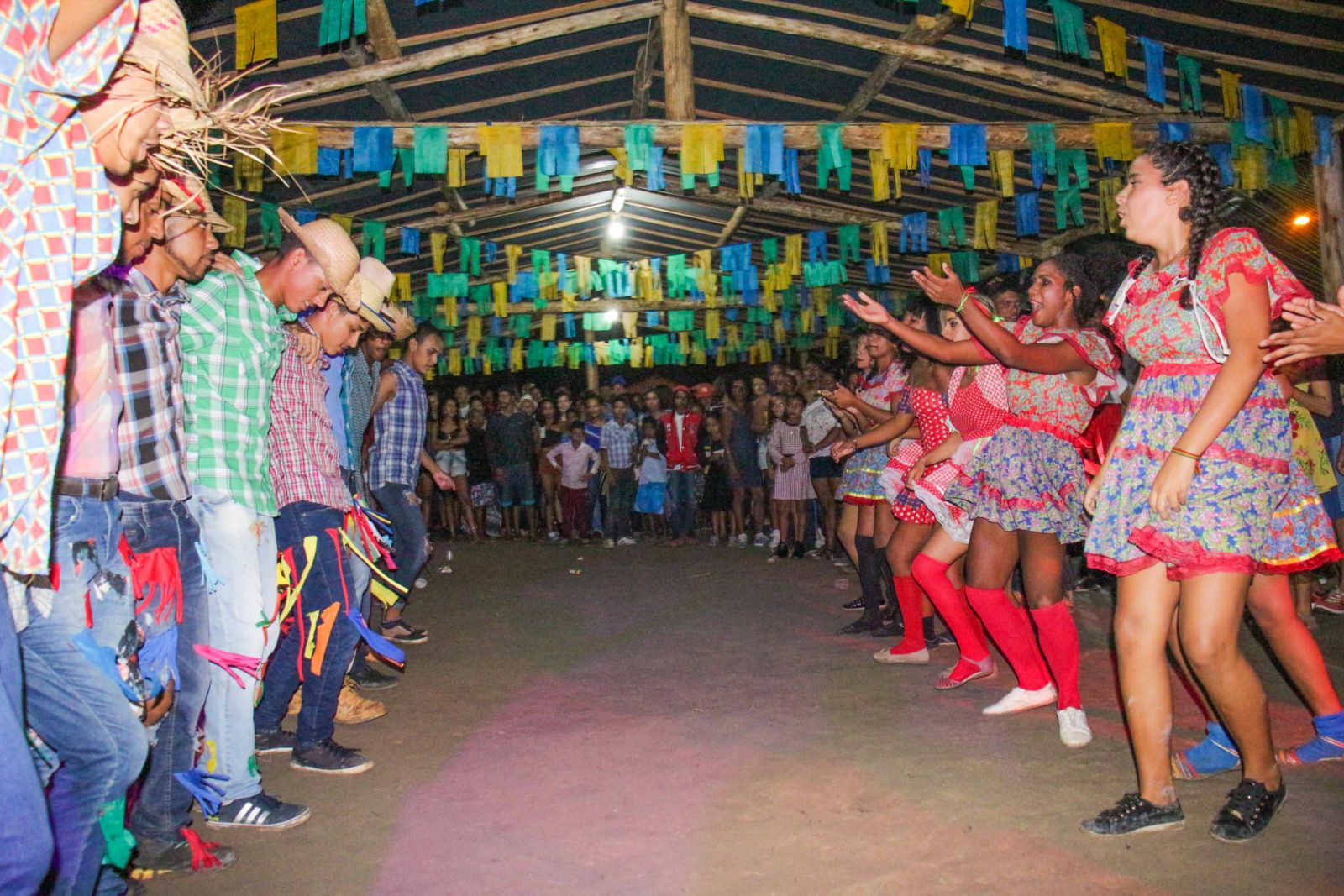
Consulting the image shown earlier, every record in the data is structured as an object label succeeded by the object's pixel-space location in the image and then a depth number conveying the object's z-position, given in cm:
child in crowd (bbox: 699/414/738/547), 1191
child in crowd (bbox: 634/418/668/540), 1247
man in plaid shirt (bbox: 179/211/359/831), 287
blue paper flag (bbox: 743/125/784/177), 792
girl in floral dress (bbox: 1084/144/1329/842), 259
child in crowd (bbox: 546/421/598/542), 1276
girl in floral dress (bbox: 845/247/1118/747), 370
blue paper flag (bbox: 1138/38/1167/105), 713
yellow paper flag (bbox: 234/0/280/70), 627
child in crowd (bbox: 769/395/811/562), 1038
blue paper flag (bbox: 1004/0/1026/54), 647
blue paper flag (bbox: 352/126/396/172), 766
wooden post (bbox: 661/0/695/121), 803
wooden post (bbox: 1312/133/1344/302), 806
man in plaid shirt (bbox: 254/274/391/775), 339
